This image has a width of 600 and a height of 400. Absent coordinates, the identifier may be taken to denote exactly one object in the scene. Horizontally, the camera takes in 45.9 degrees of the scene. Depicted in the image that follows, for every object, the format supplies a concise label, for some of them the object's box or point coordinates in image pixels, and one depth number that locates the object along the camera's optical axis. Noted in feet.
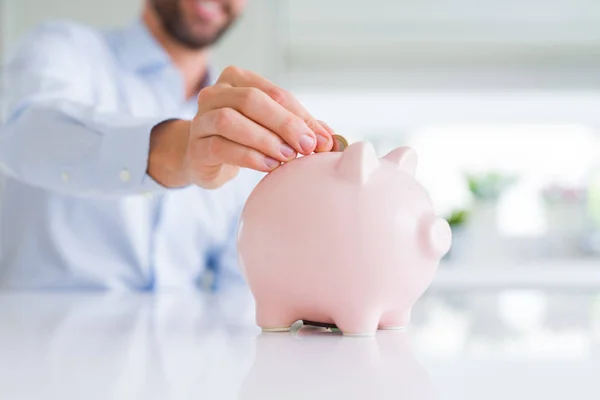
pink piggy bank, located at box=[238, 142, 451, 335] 2.55
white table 1.66
